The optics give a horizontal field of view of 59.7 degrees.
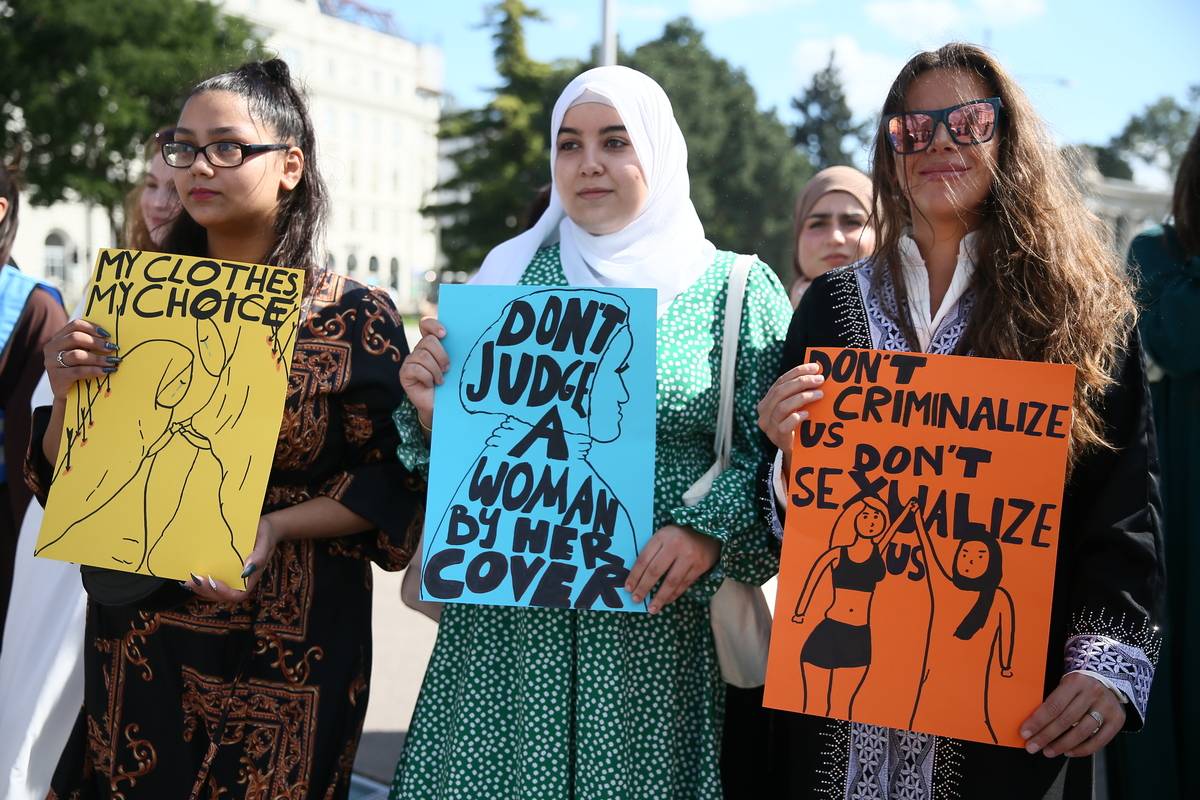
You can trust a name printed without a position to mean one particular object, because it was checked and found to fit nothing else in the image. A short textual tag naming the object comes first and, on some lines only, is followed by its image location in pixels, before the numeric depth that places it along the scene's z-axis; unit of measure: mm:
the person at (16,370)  2982
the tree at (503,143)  31962
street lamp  10141
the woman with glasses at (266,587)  2148
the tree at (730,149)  28359
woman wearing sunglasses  1764
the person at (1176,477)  2699
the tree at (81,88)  23641
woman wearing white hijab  2070
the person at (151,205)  3312
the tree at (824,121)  32844
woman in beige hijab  3666
